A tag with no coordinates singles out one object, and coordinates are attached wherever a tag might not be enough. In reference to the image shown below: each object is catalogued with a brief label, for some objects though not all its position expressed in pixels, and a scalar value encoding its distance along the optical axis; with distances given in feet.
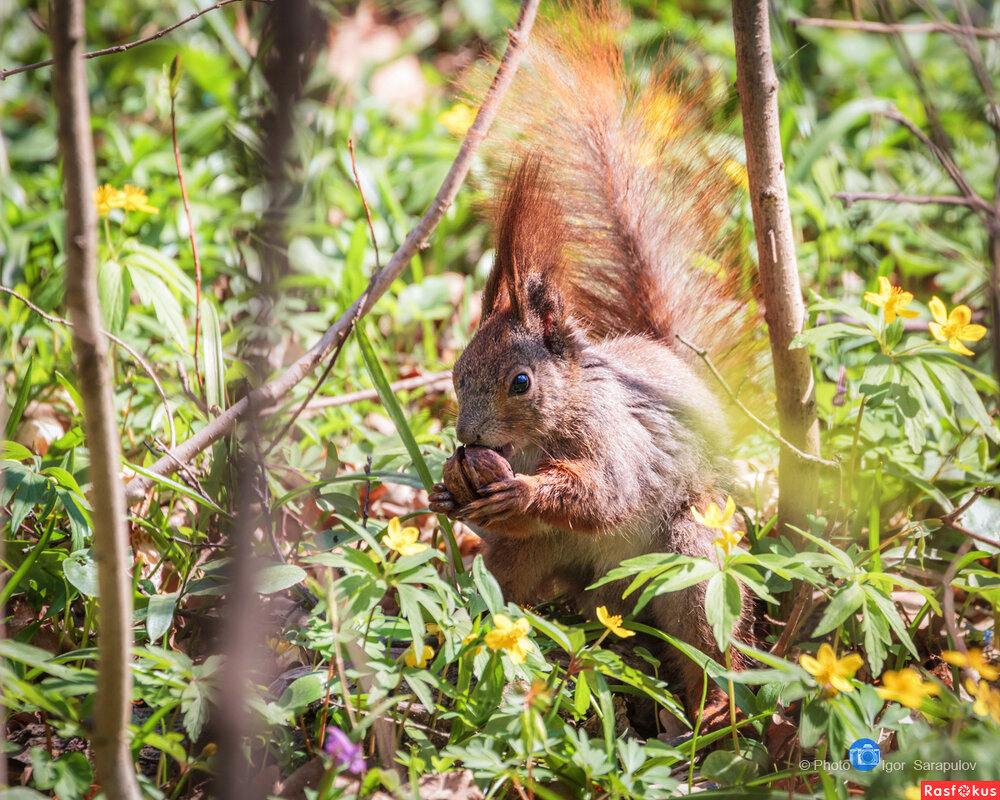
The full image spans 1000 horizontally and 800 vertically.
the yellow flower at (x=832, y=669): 13.54
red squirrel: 13.95
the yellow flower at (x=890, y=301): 13.86
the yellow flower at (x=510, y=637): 13.58
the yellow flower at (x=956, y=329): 13.86
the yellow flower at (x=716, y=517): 13.69
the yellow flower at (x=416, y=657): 13.62
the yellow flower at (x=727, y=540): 13.66
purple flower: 13.48
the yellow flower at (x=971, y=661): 13.51
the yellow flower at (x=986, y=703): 13.50
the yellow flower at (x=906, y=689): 13.48
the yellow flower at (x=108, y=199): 14.18
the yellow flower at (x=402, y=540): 13.60
